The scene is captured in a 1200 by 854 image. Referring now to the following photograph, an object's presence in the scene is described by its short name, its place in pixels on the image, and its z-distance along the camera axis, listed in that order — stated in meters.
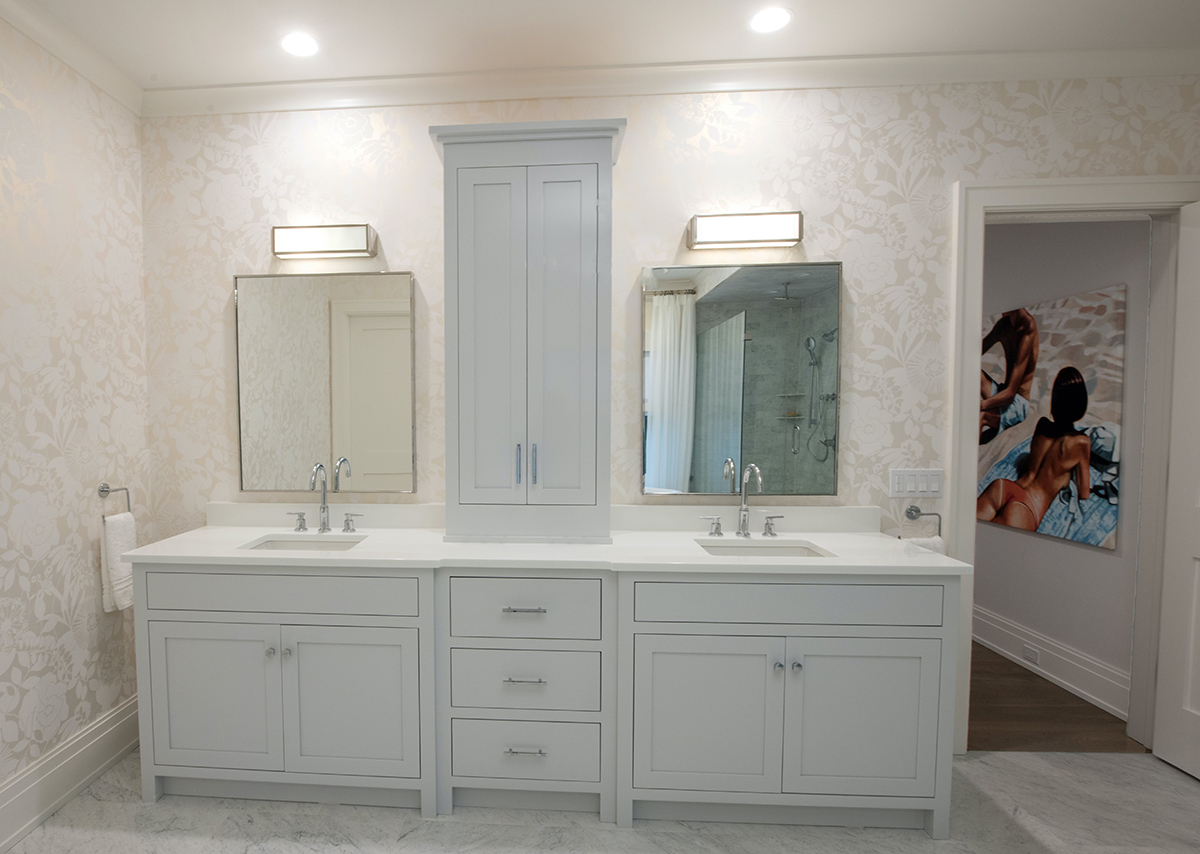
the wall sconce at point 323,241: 2.32
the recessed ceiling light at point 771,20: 1.93
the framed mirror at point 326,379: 2.36
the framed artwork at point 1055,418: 2.61
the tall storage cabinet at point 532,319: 1.98
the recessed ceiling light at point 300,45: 2.05
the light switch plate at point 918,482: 2.29
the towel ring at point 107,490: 2.18
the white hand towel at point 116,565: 2.12
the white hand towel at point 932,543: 2.14
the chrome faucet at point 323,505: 2.27
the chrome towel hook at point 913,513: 2.28
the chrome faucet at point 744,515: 2.18
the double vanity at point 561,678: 1.79
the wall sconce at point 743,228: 2.23
